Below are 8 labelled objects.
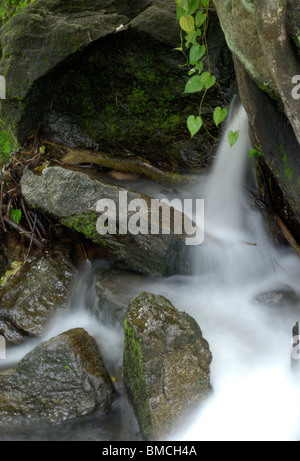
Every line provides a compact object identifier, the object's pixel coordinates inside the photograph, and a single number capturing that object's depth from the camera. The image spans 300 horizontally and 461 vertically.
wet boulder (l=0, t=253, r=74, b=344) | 3.75
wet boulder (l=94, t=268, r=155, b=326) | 3.45
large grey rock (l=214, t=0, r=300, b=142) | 2.40
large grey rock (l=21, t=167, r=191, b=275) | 3.65
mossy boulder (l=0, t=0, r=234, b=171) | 4.28
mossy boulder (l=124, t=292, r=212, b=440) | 2.68
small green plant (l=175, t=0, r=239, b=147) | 3.41
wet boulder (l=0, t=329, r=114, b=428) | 2.92
